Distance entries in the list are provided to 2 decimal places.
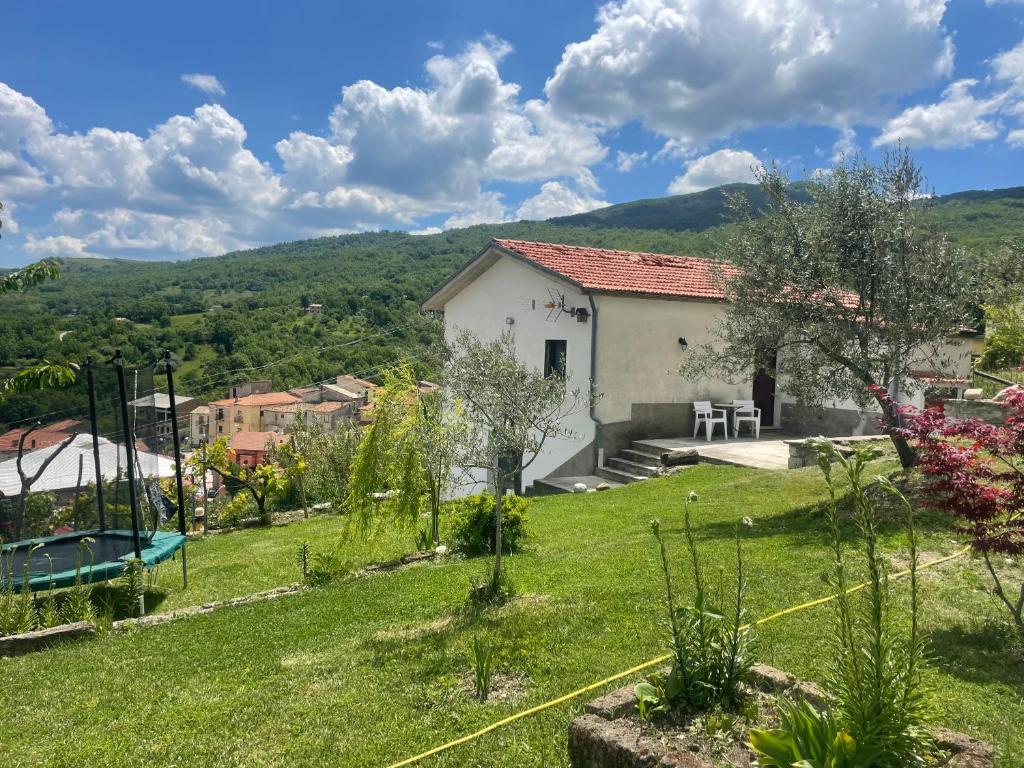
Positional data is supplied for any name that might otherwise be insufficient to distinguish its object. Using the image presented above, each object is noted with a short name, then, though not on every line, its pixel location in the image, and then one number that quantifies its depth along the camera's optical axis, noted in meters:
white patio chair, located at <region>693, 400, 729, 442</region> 16.47
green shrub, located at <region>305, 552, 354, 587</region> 8.73
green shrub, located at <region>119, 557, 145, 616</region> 8.36
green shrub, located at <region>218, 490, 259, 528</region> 18.42
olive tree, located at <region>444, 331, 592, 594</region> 6.57
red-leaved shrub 4.78
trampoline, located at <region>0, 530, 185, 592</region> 8.03
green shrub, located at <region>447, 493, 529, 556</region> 9.04
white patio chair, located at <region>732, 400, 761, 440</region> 16.91
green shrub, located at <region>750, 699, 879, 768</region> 2.59
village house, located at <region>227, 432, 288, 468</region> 54.01
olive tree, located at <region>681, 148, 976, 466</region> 8.70
